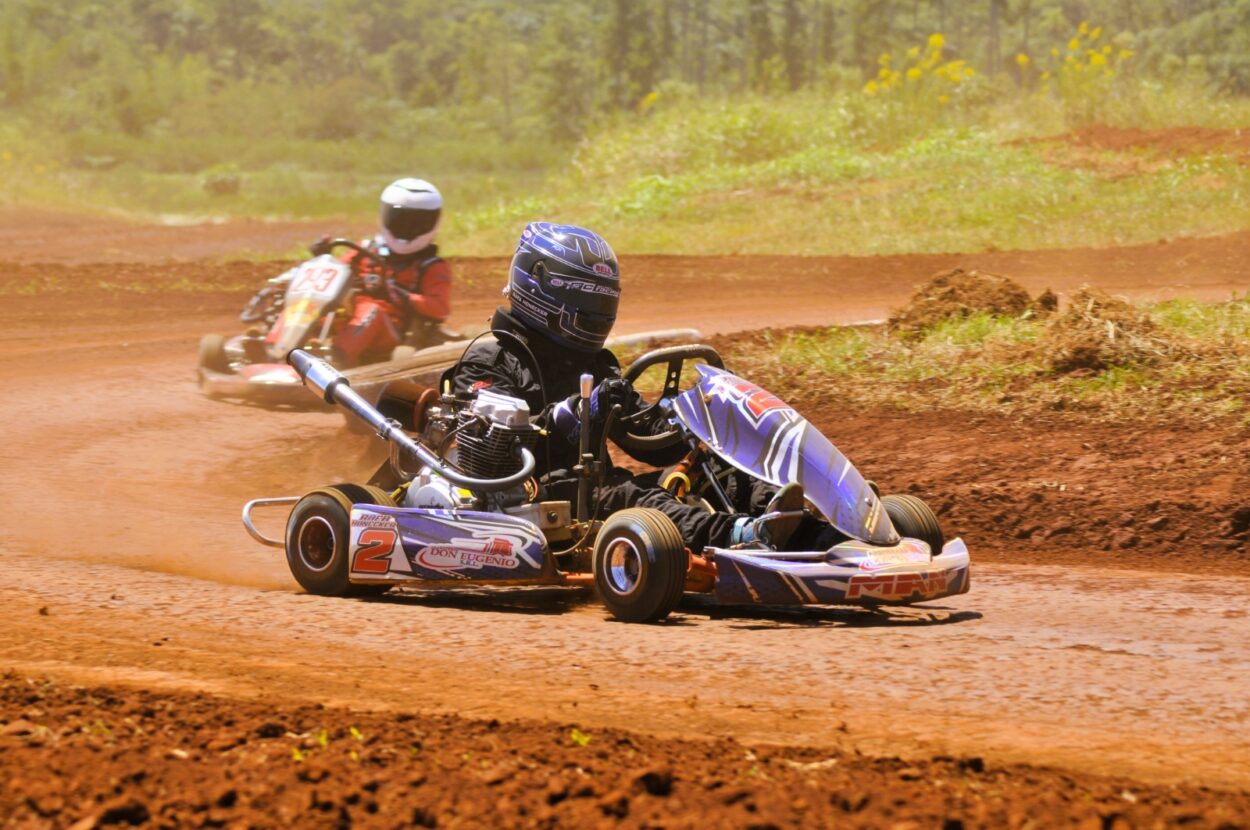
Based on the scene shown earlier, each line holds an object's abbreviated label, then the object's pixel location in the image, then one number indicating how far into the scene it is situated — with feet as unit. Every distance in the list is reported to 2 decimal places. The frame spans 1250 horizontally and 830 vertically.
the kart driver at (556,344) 41.73
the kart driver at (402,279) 72.84
